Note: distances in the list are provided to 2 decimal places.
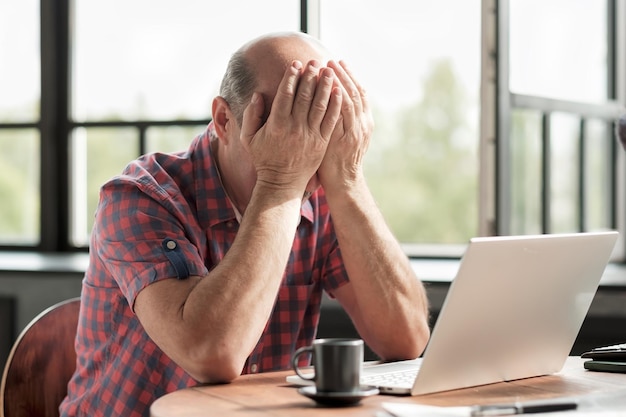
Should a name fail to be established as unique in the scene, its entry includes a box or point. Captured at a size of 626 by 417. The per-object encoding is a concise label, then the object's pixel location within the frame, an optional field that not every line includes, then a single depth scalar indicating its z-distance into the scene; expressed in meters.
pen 1.69
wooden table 1.74
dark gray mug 1.75
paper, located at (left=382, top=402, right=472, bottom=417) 1.68
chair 2.19
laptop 1.76
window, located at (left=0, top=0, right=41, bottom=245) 4.61
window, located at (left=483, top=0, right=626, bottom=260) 3.24
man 1.99
